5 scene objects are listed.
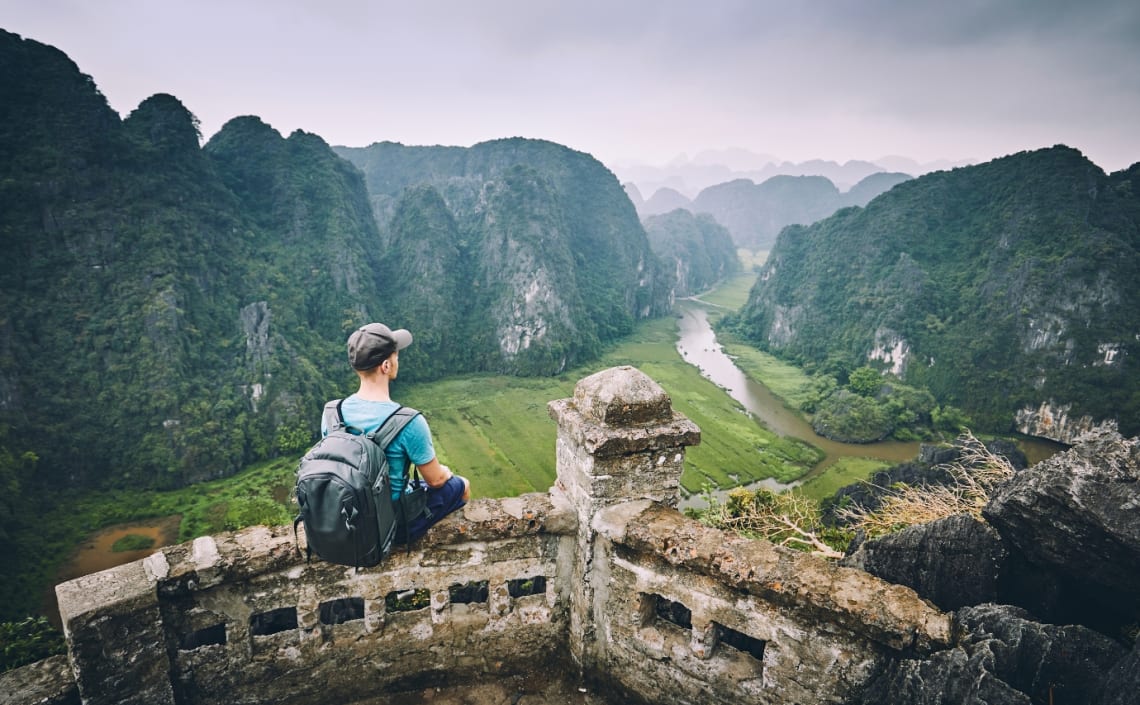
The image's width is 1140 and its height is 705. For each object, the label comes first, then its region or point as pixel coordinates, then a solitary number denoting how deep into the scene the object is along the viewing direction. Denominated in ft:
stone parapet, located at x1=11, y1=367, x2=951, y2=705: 10.61
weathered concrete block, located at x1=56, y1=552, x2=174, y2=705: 10.16
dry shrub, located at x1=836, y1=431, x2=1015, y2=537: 19.49
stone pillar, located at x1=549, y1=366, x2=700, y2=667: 13.19
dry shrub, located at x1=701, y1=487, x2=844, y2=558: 22.09
